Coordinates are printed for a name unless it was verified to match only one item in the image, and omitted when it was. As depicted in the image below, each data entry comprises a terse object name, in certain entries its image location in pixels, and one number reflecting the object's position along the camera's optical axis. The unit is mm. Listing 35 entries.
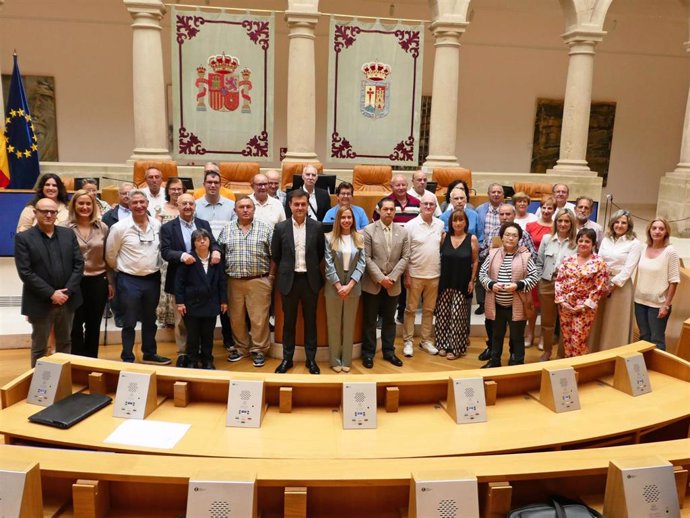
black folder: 3127
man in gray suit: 5488
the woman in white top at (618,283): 5355
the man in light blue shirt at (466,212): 6172
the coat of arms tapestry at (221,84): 10070
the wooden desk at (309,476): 2330
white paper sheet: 2988
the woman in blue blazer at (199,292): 5055
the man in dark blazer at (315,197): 6406
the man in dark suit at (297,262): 5211
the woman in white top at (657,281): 5355
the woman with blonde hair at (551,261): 5621
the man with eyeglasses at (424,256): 5742
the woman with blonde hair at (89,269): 4852
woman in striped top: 5293
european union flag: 9719
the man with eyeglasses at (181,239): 5035
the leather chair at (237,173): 9930
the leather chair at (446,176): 10539
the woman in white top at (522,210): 6336
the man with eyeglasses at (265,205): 5812
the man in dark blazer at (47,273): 4406
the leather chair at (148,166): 9789
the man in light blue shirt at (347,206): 5828
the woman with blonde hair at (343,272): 5262
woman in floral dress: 5188
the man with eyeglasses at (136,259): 4996
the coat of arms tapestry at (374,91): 10492
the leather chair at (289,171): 10052
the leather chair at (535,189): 10609
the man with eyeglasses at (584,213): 5906
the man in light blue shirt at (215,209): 5809
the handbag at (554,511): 2340
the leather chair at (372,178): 10117
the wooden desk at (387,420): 3025
